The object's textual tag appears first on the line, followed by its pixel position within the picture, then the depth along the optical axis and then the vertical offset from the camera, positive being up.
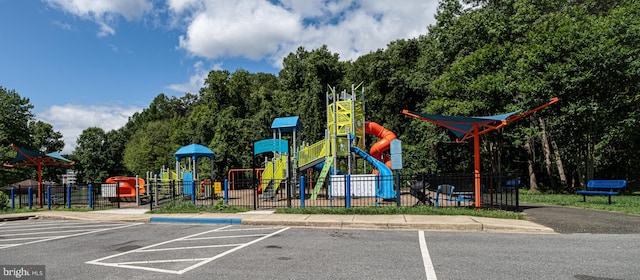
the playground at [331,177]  13.72 -1.02
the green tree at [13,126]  34.81 +3.75
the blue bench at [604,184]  14.60 -1.38
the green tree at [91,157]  60.66 +0.50
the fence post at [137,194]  18.83 -1.85
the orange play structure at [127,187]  21.06 -1.64
